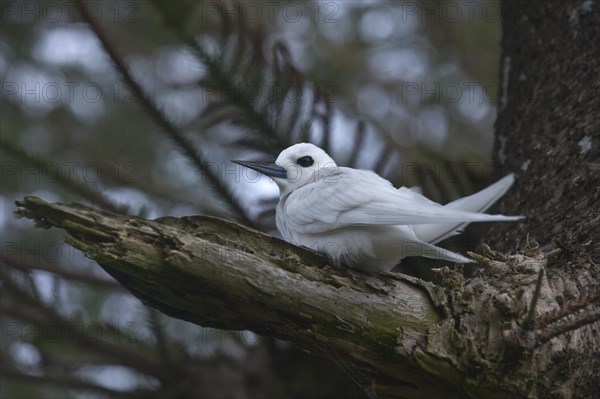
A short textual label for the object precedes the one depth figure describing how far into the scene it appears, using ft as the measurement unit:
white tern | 23.61
